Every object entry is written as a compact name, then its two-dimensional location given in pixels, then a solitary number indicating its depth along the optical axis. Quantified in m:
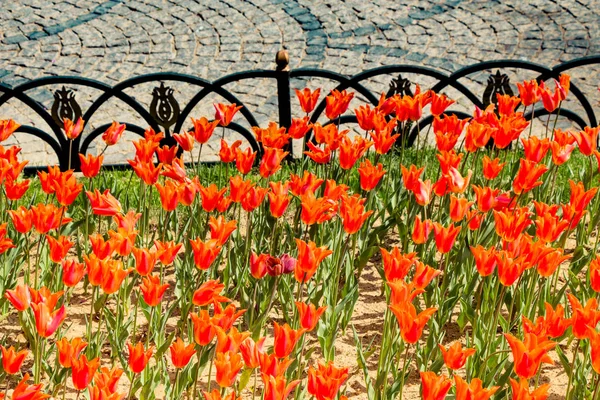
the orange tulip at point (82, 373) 5.24
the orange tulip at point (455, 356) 5.40
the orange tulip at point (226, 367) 5.12
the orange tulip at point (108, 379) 5.08
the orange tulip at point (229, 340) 5.29
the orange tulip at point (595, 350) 4.92
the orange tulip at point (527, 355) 5.04
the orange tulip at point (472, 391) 4.84
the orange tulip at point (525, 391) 4.77
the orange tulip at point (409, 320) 5.34
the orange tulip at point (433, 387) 4.96
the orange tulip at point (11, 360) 5.35
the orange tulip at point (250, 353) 5.26
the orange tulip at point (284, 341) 5.26
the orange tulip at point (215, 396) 4.86
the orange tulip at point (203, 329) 5.38
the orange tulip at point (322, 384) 4.90
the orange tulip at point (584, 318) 5.28
